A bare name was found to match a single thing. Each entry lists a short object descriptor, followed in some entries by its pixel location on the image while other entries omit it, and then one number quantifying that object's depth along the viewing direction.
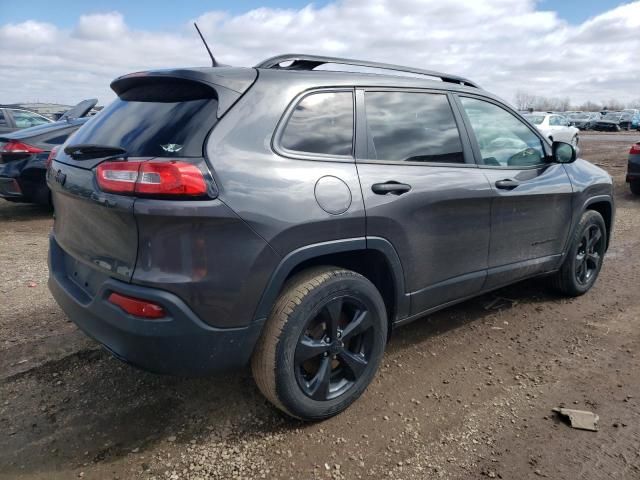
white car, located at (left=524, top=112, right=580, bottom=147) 18.73
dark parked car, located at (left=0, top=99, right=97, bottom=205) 6.89
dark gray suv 2.09
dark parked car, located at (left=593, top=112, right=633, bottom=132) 41.81
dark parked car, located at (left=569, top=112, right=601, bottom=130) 43.81
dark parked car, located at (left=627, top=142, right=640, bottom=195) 9.43
